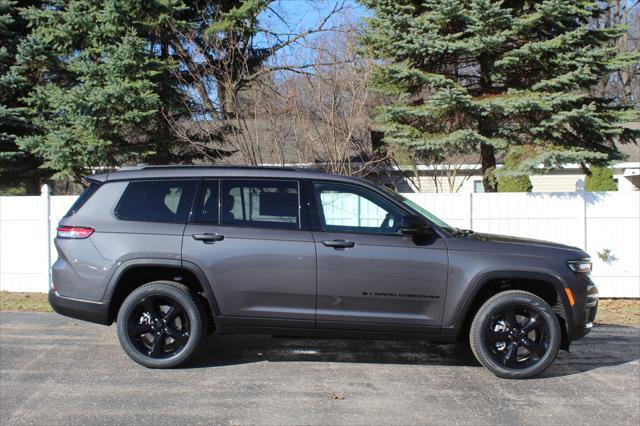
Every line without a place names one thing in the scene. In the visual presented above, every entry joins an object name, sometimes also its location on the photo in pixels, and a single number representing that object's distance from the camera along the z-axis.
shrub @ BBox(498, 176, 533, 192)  15.60
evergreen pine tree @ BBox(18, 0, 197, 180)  10.95
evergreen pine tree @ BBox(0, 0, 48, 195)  12.20
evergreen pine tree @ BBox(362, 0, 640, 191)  9.61
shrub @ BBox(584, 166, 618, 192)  17.17
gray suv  5.04
